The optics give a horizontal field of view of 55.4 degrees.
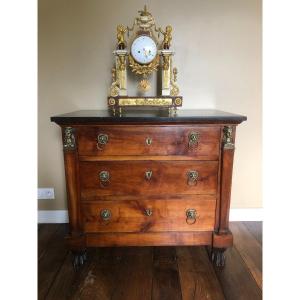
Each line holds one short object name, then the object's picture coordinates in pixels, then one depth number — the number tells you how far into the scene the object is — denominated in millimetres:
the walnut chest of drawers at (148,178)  1505
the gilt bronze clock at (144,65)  1748
